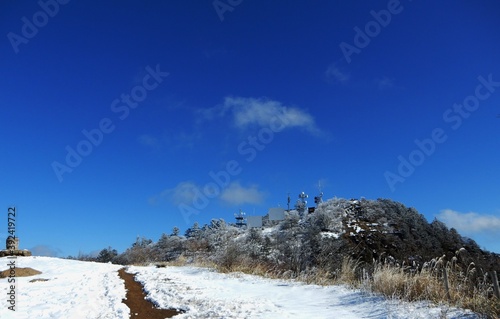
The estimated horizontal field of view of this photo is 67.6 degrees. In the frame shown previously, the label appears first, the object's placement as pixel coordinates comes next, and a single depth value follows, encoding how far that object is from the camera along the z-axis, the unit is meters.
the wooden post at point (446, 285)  6.50
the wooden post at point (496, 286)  5.32
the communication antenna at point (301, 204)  39.44
